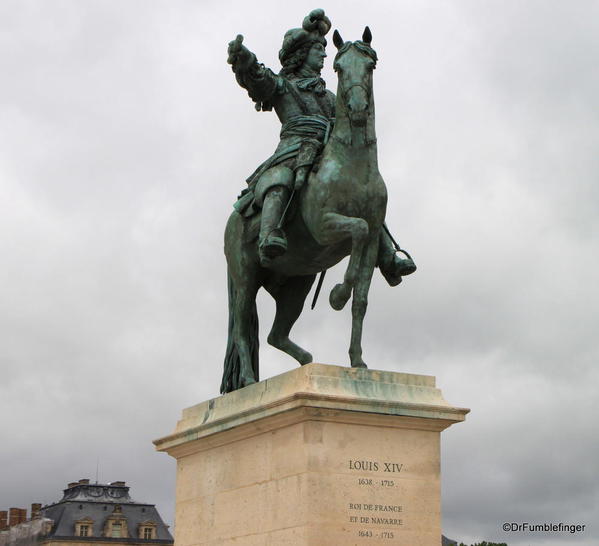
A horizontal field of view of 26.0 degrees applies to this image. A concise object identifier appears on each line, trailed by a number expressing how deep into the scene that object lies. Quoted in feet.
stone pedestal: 45.57
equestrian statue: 48.85
